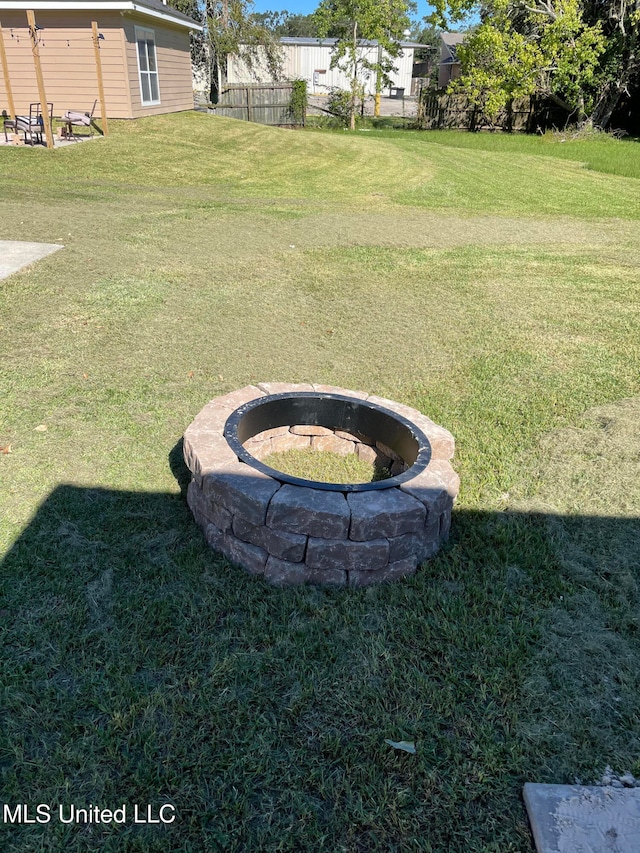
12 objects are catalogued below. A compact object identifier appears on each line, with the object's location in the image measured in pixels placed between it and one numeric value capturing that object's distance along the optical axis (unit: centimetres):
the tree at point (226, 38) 2670
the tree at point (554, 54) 1923
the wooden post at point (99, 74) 1234
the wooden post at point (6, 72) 1287
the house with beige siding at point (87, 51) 1445
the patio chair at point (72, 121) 1383
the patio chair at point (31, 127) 1315
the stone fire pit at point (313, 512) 240
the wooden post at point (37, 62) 1146
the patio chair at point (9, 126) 1331
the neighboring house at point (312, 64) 4578
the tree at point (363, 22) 2308
